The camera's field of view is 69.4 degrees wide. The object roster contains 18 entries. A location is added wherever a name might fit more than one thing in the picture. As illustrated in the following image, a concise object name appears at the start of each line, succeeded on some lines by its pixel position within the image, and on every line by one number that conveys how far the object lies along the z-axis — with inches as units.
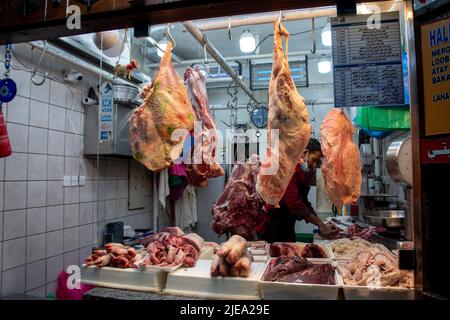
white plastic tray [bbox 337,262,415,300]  66.8
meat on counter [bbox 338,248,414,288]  69.4
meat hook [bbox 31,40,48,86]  139.2
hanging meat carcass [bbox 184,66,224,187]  100.7
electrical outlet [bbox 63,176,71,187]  160.2
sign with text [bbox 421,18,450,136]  52.1
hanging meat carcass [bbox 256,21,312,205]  85.2
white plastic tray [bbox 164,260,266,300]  75.6
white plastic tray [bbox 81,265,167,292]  81.8
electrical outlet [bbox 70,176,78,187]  164.0
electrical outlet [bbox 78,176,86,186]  169.2
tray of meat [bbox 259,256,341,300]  70.2
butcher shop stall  68.2
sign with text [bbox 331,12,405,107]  65.0
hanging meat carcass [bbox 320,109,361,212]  99.3
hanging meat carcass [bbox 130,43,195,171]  91.4
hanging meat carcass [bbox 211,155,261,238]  125.0
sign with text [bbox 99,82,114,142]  160.2
